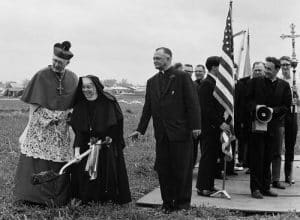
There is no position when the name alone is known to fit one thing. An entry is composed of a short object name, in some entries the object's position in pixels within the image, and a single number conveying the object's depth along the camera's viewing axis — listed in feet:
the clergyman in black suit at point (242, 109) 25.38
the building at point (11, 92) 249.51
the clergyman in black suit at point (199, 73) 31.47
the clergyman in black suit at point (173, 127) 21.12
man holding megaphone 24.02
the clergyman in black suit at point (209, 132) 24.34
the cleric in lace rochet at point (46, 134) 22.00
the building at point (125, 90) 330.50
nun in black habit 21.70
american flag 23.88
